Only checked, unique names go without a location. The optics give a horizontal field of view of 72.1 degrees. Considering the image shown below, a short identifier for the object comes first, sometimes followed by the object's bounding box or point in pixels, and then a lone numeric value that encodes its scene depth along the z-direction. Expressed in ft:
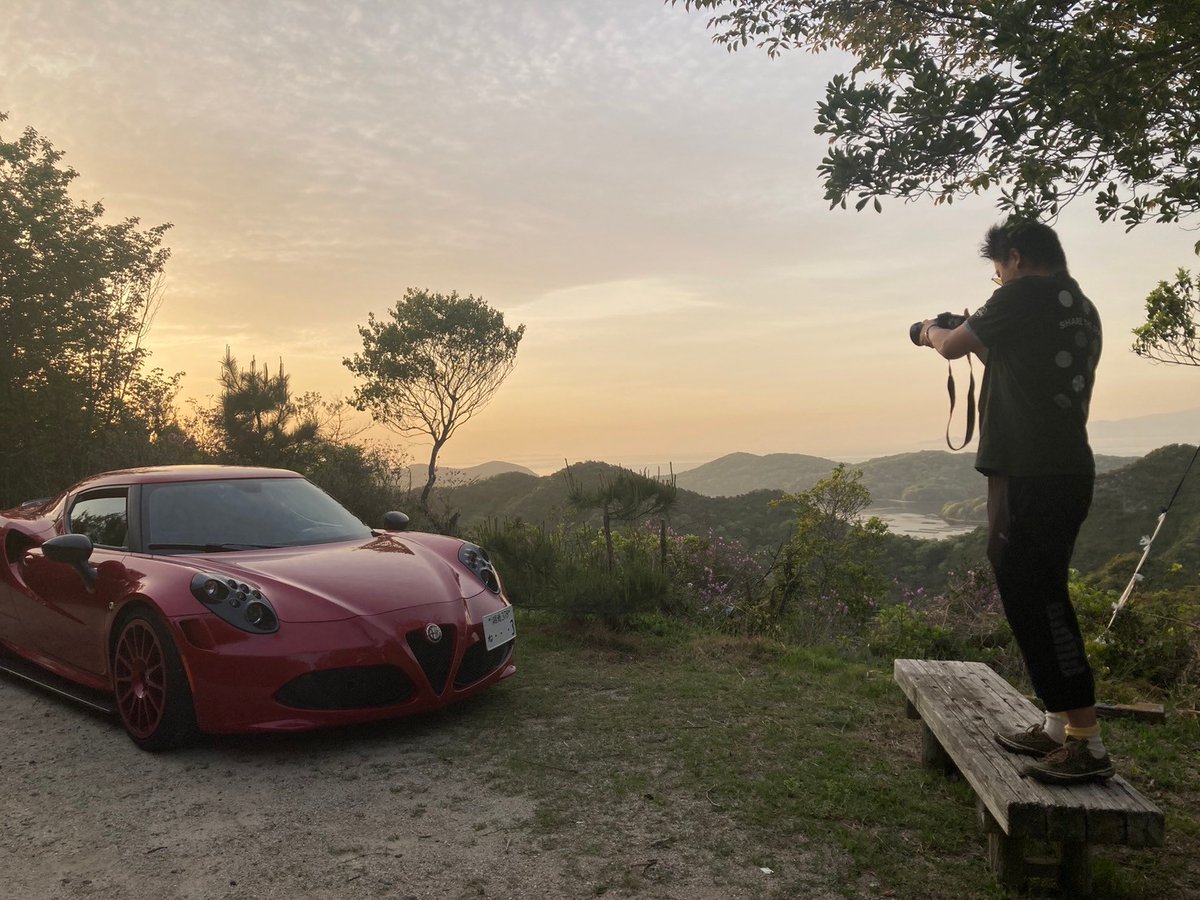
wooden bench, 7.76
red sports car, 12.50
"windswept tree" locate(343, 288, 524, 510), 95.04
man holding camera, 8.89
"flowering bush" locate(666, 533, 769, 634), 27.02
